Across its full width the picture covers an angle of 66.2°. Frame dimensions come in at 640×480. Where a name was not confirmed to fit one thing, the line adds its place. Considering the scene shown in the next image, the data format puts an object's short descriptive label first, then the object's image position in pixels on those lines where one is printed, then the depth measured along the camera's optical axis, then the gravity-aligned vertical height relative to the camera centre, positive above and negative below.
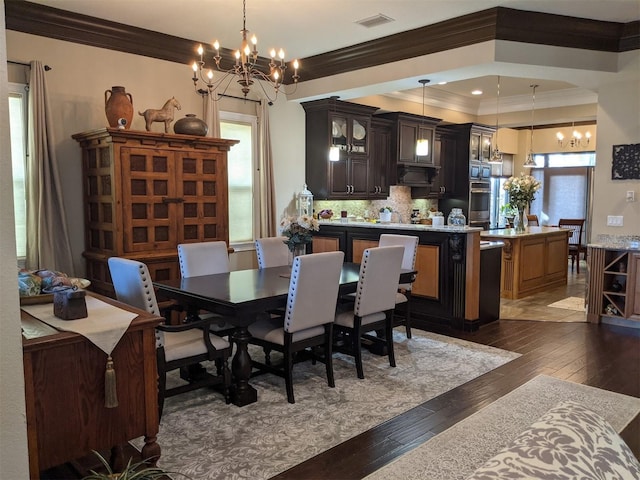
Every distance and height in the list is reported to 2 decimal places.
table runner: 2.19 -0.60
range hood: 8.09 +0.40
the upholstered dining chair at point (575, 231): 9.62 -0.66
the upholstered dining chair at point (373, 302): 3.86 -0.84
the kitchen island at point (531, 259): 6.92 -0.89
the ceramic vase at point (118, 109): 4.59 +0.82
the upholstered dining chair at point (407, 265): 4.88 -0.67
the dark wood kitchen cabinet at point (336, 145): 6.83 +0.75
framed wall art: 5.56 +0.42
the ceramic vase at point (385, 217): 7.57 -0.29
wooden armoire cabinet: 4.54 +0.01
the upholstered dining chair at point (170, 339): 3.00 -0.94
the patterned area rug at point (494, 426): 2.62 -1.43
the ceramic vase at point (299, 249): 4.24 -0.45
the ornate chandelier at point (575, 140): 10.06 +1.26
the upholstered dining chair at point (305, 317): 3.37 -0.85
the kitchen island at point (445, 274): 5.27 -0.83
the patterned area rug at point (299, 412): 2.74 -1.44
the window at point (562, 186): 10.66 +0.30
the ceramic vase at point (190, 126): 5.04 +0.73
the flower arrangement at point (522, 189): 7.40 +0.15
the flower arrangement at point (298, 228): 4.17 -0.26
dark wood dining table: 3.30 -0.71
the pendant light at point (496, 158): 7.52 +0.62
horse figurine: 4.87 +0.82
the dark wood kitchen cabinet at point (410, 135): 7.88 +1.04
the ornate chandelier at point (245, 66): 3.38 +0.97
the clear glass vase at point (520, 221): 7.41 -0.33
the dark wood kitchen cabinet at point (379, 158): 7.67 +0.63
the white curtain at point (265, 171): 6.35 +0.34
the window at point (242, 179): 6.20 +0.23
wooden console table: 2.05 -0.88
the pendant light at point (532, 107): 8.17 +1.70
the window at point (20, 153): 4.52 +0.39
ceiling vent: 4.82 +1.77
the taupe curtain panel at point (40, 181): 4.48 +0.14
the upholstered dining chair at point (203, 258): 4.34 -0.56
